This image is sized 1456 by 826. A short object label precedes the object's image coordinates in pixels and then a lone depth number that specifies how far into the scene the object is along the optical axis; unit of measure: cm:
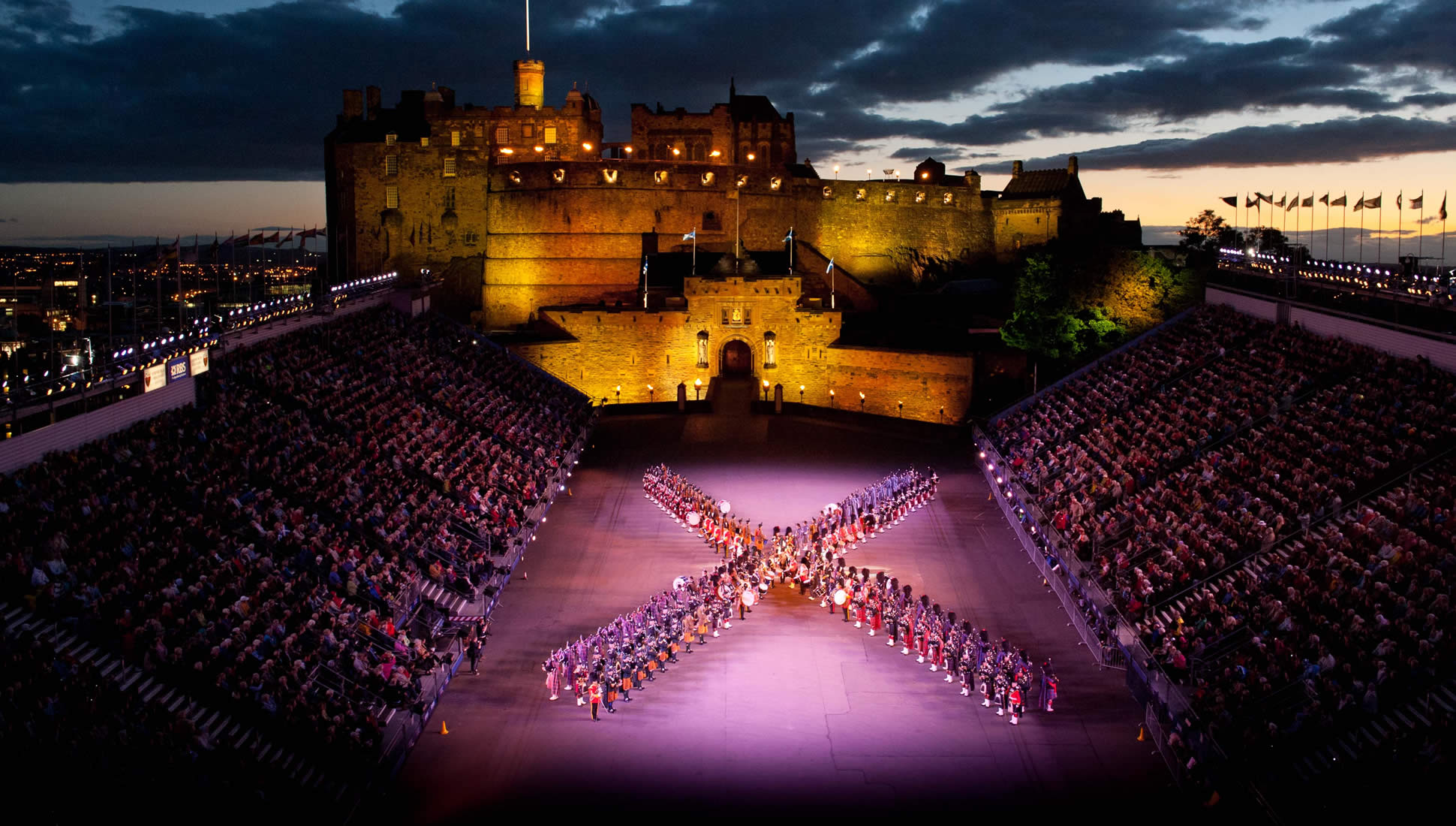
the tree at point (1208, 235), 6419
